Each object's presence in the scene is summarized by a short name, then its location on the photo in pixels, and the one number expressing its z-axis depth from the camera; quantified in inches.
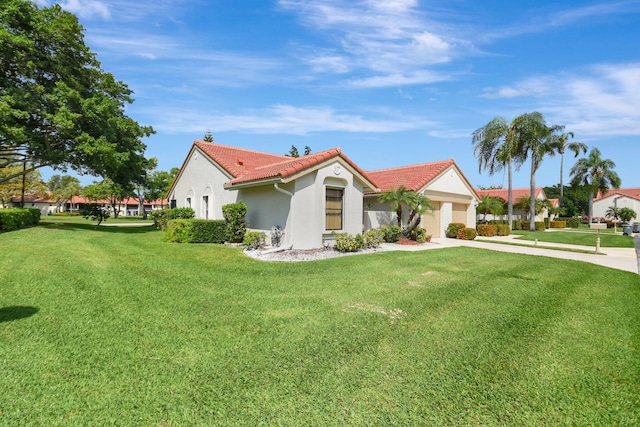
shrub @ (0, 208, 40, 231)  636.7
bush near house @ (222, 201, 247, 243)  566.3
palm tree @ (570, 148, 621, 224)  1940.2
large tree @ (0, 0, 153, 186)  636.1
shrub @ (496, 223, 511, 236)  983.6
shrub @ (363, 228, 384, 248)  547.8
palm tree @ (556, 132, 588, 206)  1585.9
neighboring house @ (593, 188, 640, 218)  2347.4
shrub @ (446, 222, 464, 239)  834.2
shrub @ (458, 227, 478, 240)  812.6
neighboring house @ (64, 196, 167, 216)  3358.3
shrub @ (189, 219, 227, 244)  550.0
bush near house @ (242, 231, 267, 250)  515.2
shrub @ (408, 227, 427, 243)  692.4
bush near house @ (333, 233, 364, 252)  502.0
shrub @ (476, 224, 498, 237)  951.0
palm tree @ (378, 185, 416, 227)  663.1
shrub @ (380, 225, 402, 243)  665.0
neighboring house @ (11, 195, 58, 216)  2942.9
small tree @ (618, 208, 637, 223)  1961.1
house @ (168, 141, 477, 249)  506.6
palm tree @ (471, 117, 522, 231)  1240.2
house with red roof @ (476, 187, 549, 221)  1738.4
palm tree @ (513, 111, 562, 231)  1206.9
